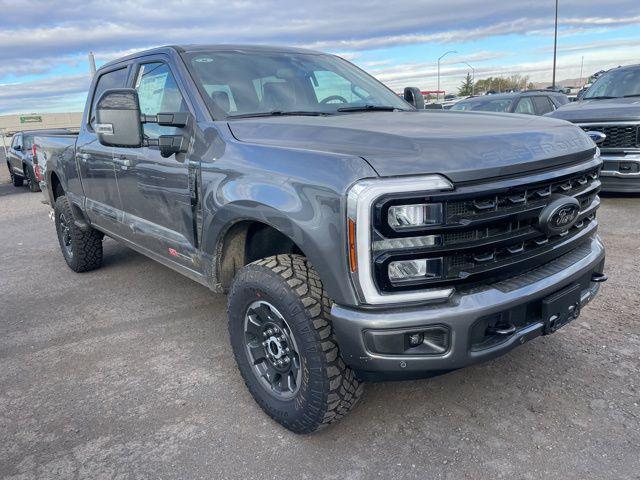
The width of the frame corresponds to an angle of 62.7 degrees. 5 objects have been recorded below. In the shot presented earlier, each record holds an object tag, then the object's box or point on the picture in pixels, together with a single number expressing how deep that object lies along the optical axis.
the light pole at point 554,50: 29.45
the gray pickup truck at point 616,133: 6.84
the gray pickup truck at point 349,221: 2.10
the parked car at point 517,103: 9.66
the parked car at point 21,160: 13.04
